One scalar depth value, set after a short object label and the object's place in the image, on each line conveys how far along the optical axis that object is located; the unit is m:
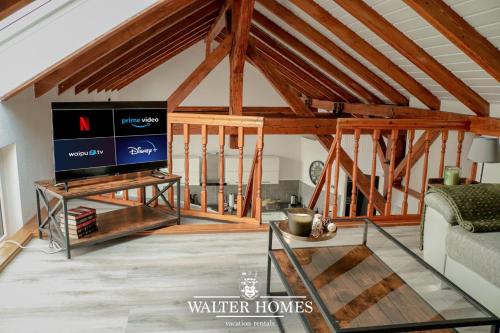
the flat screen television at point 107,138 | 2.90
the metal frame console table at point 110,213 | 2.91
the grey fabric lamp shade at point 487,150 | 3.55
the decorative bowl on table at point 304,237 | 2.22
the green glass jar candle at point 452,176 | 3.16
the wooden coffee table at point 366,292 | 1.58
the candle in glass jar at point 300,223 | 2.22
